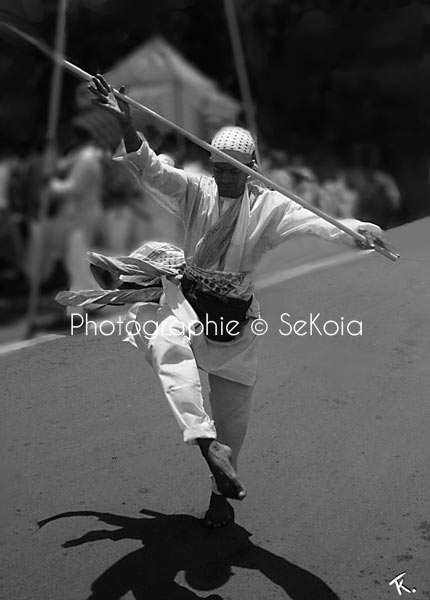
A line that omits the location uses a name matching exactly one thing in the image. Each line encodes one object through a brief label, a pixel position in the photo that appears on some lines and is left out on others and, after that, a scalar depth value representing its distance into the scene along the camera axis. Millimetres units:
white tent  7840
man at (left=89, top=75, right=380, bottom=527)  2582
